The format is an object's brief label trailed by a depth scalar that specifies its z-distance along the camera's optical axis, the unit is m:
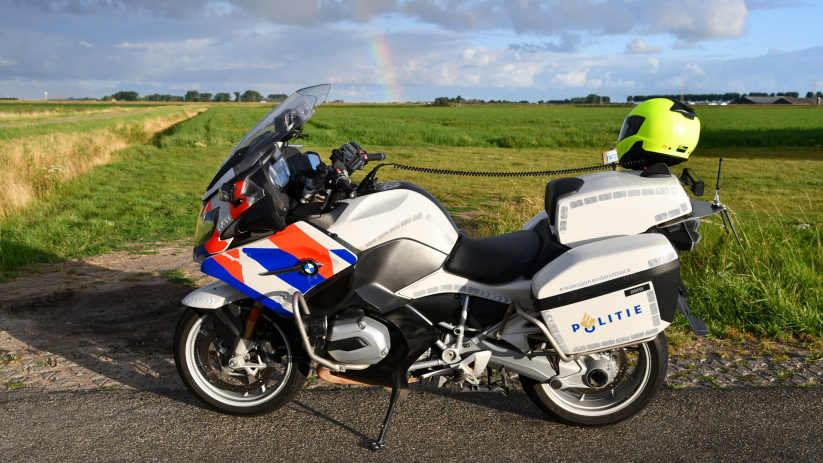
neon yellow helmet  3.04
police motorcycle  2.81
